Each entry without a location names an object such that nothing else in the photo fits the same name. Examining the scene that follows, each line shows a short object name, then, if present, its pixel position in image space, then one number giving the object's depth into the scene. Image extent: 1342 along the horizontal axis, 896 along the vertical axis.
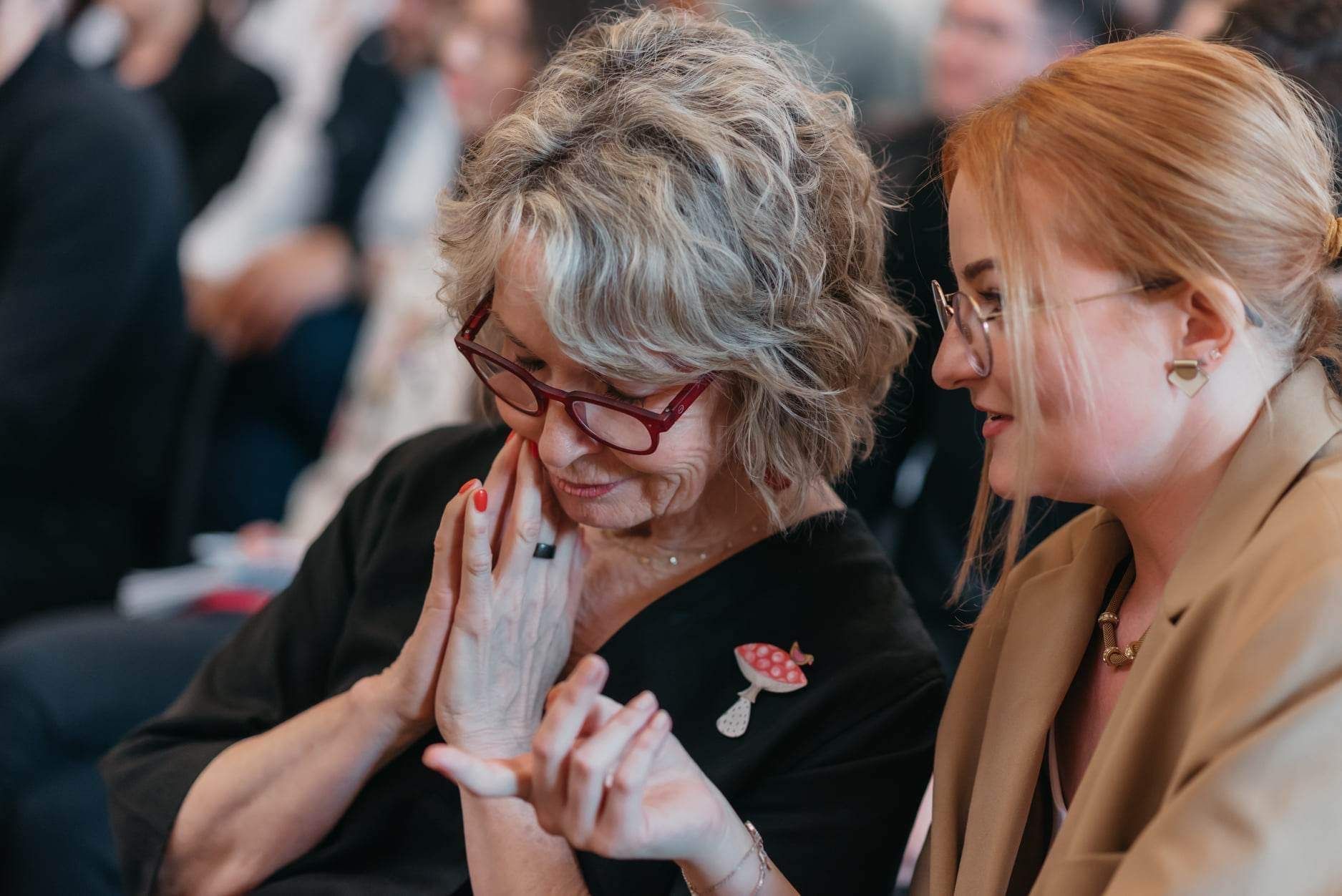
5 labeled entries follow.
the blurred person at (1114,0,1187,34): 5.25
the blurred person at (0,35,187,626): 5.23
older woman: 2.54
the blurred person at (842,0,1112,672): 4.10
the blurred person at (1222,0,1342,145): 3.64
